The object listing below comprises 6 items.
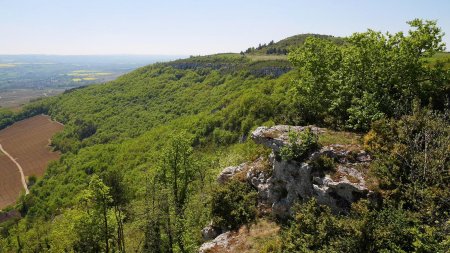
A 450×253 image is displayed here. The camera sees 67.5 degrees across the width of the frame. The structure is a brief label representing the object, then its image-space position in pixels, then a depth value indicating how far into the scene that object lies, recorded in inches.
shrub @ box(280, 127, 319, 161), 1017.5
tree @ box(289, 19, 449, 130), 1080.2
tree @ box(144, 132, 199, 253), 1414.9
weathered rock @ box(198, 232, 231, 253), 1027.9
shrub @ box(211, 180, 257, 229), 1107.3
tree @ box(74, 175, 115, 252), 1615.4
